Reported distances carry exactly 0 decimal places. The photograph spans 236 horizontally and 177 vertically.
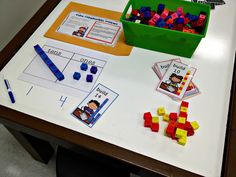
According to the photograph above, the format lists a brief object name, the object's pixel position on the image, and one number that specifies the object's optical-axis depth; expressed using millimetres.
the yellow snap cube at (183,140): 606
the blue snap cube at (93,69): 758
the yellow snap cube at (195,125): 634
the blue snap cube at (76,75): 746
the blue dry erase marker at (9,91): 708
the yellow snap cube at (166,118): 651
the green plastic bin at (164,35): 717
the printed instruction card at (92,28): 858
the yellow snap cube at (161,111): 662
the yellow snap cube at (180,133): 607
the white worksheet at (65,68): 741
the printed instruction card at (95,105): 673
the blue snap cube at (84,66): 768
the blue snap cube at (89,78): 736
